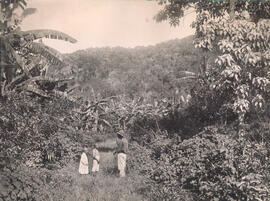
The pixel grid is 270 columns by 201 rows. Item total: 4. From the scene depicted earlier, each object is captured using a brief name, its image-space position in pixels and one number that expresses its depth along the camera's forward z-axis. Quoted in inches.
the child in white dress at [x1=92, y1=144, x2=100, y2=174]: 506.9
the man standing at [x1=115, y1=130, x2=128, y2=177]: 467.5
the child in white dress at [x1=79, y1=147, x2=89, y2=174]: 508.7
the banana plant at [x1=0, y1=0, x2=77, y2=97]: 511.8
